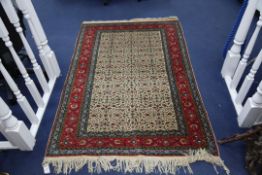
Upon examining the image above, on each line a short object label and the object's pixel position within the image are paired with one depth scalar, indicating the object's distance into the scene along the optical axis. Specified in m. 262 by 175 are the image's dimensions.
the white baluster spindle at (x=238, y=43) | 1.44
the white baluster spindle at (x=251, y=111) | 1.38
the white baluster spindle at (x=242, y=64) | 1.41
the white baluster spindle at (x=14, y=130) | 1.25
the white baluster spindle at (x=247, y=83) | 1.39
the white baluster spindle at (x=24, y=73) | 1.23
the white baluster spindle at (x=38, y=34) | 1.41
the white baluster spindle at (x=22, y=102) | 1.28
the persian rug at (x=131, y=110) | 1.43
